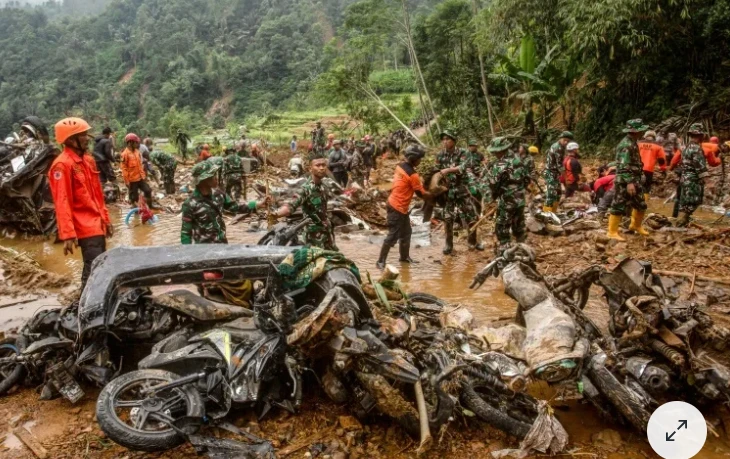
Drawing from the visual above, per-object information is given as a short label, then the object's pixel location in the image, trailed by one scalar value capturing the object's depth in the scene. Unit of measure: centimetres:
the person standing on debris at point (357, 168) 1495
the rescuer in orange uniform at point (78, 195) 437
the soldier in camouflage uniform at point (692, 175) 819
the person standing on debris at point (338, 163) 1362
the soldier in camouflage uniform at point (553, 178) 972
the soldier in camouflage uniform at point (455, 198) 817
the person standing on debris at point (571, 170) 1058
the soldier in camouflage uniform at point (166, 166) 1366
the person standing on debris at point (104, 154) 1173
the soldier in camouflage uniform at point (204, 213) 485
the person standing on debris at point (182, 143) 2281
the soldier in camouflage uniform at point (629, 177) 732
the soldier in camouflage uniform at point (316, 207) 549
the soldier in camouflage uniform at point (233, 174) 1206
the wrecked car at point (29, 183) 873
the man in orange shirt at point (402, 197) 691
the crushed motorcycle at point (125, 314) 352
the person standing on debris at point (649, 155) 963
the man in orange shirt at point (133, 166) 1038
